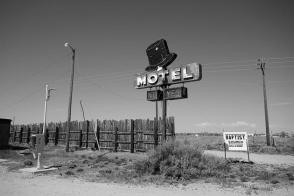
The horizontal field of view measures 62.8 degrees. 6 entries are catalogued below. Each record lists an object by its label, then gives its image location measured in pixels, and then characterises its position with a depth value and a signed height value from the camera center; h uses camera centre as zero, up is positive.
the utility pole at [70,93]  18.73 +2.89
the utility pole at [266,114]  26.35 +1.84
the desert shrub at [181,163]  8.67 -1.29
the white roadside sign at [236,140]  13.29 -0.54
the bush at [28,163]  11.87 -1.62
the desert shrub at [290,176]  8.24 -1.60
